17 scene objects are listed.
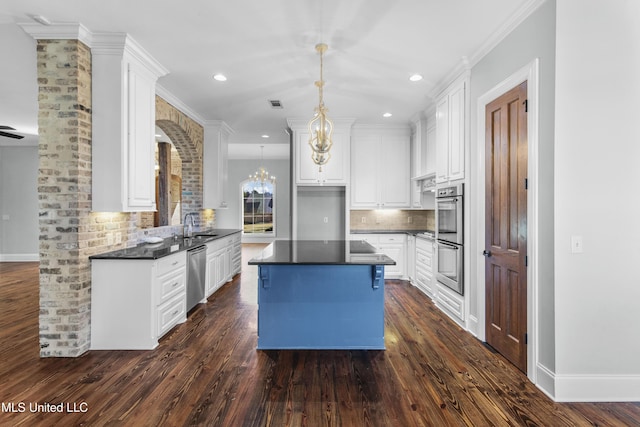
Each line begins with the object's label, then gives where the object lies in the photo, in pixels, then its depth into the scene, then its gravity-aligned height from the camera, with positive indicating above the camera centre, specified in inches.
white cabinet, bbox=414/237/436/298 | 186.1 -33.4
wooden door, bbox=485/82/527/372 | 101.4 -3.6
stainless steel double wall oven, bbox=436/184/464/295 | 142.6 -10.7
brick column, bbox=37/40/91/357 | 110.3 +6.2
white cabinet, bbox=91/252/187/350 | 116.5 -33.6
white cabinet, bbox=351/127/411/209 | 232.1 +32.5
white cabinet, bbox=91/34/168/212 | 117.1 +35.6
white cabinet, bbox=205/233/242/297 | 184.7 -31.5
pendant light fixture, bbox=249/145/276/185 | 406.9 +52.2
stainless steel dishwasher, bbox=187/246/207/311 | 154.2 -31.3
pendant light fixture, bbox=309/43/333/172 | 119.6 +32.2
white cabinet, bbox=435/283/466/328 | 143.2 -44.5
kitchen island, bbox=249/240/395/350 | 118.3 -36.5
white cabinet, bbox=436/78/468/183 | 142.1 +40.9
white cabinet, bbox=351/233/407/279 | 220.1 -20.9
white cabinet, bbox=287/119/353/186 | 221.1 +40.3
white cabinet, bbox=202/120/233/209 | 222.1 +35.5
